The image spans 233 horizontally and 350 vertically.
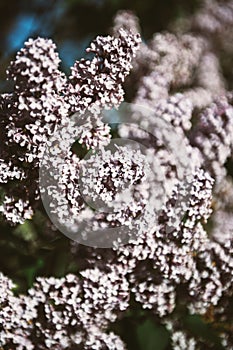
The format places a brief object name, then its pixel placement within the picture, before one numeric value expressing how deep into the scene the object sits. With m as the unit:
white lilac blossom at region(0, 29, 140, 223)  0.92
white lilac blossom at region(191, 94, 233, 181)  1.04
